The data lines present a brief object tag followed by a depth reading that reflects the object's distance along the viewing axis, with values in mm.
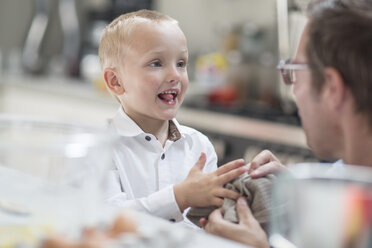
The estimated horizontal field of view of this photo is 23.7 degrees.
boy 1501
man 1206
